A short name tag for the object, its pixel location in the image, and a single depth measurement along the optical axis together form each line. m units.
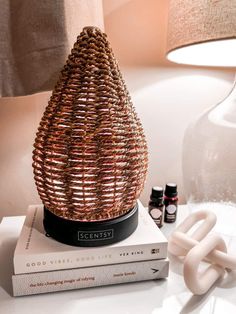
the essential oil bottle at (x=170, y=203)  0.78
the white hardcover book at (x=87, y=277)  0.52
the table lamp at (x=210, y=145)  0.71
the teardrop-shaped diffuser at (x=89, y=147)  0.49
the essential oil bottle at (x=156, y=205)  0.74
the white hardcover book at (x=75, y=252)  0.52
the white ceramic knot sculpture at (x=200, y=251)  0.53
